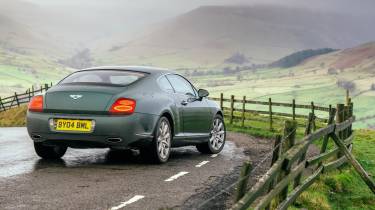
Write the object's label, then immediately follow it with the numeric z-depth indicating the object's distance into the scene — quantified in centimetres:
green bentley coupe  1255
